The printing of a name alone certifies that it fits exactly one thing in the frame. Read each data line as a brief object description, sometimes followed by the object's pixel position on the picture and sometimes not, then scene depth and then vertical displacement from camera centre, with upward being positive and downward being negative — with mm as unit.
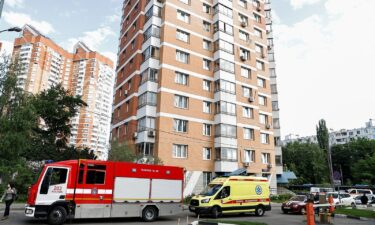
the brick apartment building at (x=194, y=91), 33062 +11297
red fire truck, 14047 -412
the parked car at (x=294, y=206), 22891 -1349
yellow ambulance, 19031 -703
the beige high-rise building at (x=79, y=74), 92500 +37208
